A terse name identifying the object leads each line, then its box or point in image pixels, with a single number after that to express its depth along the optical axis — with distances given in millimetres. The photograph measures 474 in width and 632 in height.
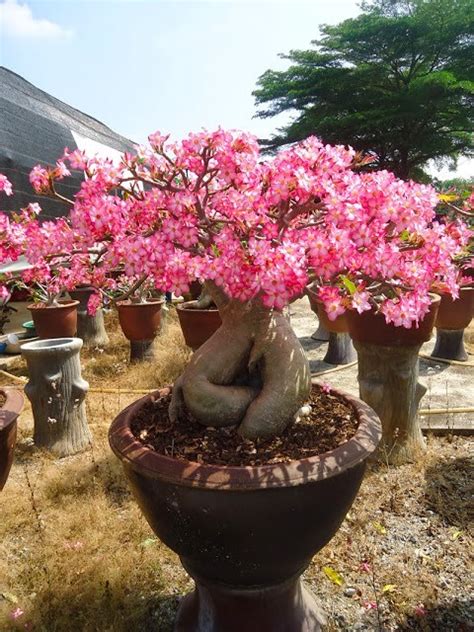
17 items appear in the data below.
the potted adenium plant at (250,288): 1360
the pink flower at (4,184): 2112
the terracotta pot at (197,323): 3742
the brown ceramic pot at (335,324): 4874
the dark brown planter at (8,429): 2119
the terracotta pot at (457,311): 4746
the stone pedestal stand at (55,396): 3355
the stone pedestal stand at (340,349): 5145
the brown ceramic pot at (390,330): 2814
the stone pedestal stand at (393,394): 2971
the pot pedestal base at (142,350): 5500
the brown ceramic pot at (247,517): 1405
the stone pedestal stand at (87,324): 6219
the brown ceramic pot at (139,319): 5254
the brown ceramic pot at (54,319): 5113
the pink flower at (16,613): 1900
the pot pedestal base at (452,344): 5102
